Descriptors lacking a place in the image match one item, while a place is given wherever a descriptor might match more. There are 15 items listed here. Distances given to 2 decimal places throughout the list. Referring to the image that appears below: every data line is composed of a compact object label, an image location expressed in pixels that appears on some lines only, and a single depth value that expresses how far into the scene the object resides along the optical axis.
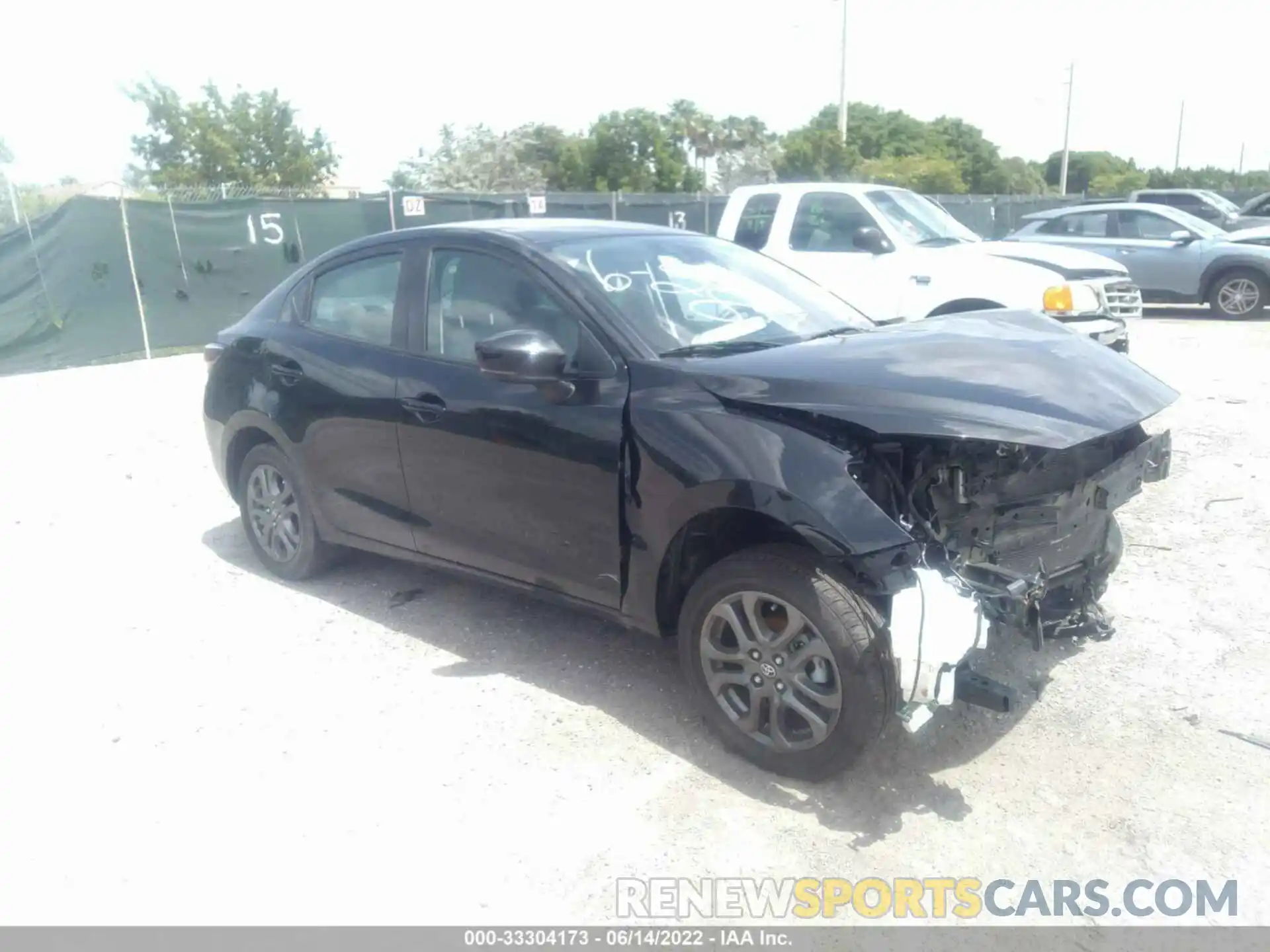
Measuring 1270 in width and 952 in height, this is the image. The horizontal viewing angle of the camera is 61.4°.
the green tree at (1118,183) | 59.91
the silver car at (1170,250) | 15.00
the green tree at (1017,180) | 55.06
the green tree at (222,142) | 35.38
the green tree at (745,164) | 52.16
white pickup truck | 8.34
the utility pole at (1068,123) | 50.44
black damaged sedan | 3.27
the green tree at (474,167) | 46.19
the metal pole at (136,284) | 13.25
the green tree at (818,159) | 29.61
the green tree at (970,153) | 56.20
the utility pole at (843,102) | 29.19
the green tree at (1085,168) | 79.19
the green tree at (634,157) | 41.62
